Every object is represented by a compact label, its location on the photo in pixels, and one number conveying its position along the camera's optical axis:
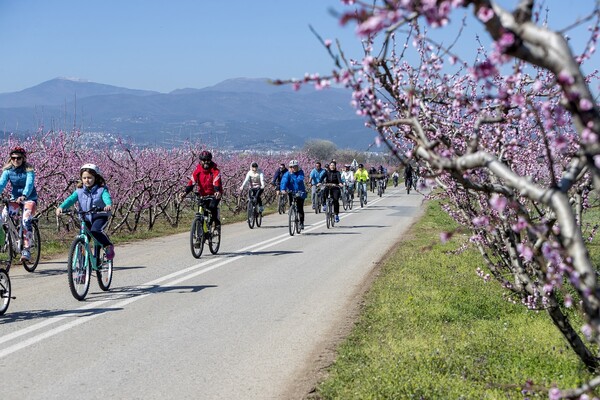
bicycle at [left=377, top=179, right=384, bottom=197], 46.94
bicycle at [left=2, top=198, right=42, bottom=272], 12.69
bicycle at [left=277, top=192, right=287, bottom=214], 30.74
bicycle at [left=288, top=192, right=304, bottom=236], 20.50
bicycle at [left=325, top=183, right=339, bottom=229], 22.67
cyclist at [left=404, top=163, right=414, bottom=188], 47.72
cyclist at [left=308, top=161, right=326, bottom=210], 27.33
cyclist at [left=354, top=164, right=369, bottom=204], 34.66
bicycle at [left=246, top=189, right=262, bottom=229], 23.02
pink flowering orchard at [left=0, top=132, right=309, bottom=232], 21.14
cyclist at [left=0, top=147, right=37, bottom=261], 12.56
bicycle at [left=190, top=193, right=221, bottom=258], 14.84
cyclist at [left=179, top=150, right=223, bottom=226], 15.34
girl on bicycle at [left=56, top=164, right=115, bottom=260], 10.34
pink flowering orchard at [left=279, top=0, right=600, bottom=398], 2.35
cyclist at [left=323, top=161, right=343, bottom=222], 23.00
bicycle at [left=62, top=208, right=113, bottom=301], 9.78
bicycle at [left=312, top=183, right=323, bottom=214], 29.98
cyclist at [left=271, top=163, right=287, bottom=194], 26.26
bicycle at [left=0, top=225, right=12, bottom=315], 8.96
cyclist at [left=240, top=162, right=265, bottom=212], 23.12
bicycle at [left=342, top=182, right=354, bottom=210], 32.35
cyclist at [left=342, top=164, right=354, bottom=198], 34.16
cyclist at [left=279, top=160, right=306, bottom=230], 20.70
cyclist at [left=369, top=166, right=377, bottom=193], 52.94
